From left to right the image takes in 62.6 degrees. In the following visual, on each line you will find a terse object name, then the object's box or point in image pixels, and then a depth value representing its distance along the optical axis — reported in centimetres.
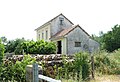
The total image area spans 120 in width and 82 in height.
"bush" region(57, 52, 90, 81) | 493
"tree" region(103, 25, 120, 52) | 1374
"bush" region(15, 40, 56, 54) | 1135
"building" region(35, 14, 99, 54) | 1383
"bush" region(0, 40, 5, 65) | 362
